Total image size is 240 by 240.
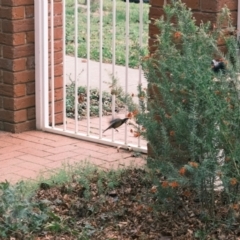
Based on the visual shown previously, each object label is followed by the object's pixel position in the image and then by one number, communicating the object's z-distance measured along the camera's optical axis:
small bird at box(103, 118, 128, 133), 8.38
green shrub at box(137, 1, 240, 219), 7.06
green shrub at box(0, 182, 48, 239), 7.34
